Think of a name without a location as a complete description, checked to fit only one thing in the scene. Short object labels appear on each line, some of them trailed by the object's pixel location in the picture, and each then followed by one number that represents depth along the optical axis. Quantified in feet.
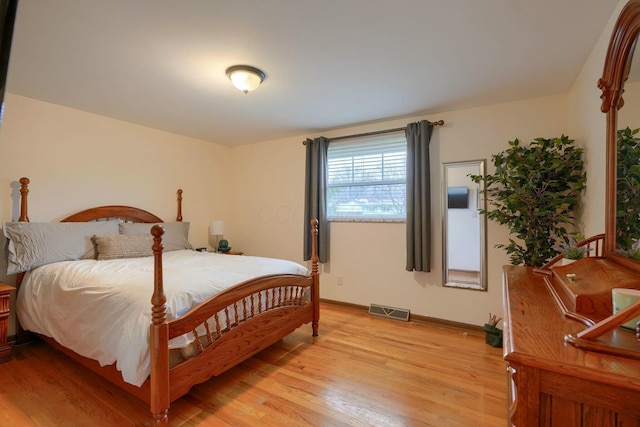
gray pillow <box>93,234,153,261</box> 9.63
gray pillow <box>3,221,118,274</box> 8.28
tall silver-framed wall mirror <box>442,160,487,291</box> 10.07
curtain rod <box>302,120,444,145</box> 10.51
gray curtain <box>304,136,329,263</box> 12.67
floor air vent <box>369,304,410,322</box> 11.15
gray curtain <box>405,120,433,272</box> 10.52
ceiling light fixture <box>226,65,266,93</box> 7.40
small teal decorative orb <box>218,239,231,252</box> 14.28
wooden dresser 2.15
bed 5.32
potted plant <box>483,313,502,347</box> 8.86
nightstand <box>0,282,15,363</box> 7.80
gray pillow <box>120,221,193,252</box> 11.07
